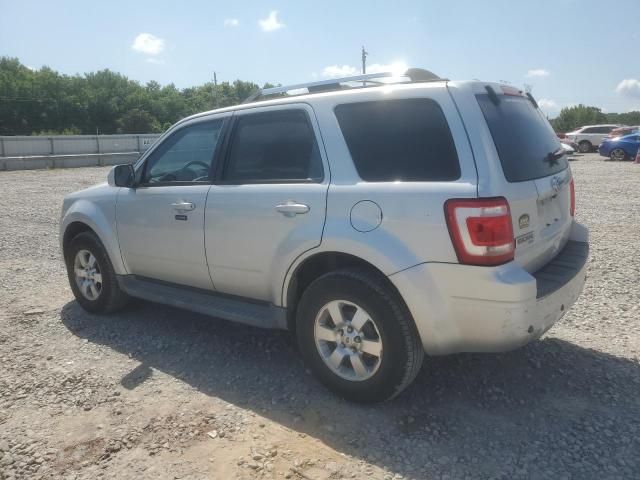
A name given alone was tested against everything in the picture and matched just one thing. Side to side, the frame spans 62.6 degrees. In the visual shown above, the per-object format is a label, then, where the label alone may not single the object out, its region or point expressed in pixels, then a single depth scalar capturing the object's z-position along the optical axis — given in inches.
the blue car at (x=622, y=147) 937.5
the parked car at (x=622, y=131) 1150.3
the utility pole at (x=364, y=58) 1979.6
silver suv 112.8
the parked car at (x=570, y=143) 1139.3
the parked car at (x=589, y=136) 1246.9
